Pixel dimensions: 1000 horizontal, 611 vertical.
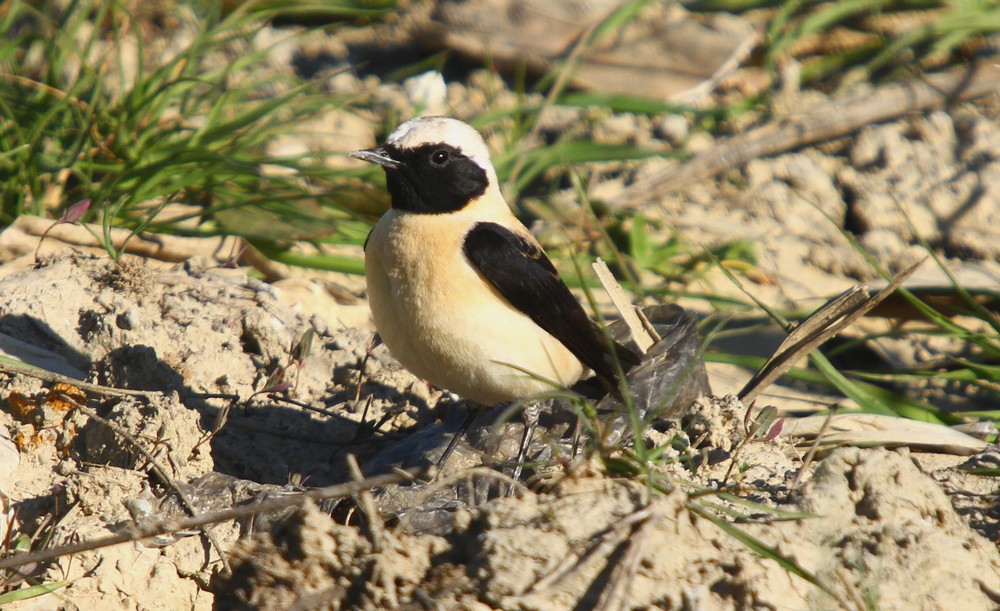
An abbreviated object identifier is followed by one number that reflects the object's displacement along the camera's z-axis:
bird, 8.79
